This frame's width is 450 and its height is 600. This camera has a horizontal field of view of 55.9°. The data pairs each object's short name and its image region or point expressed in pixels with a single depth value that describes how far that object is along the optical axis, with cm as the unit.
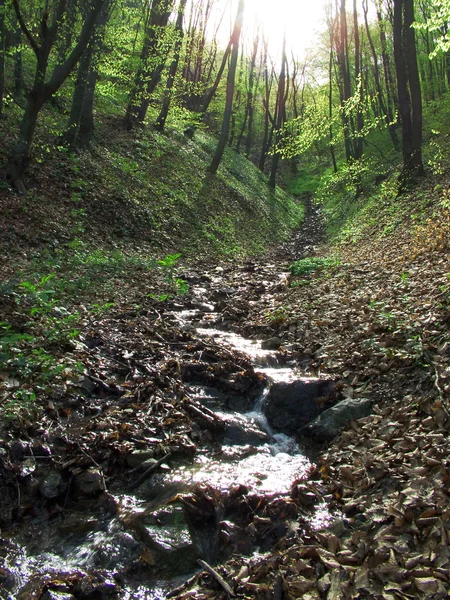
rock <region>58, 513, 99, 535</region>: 353
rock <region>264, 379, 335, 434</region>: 559
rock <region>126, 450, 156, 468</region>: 427
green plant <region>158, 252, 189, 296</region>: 977
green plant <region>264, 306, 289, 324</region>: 842
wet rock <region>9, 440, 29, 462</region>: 391
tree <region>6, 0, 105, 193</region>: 948
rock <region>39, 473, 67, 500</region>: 376
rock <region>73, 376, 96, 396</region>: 519
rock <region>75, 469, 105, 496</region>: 389
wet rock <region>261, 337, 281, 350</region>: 745
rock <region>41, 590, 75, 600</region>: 289
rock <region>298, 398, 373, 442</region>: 506
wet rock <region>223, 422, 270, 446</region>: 513
